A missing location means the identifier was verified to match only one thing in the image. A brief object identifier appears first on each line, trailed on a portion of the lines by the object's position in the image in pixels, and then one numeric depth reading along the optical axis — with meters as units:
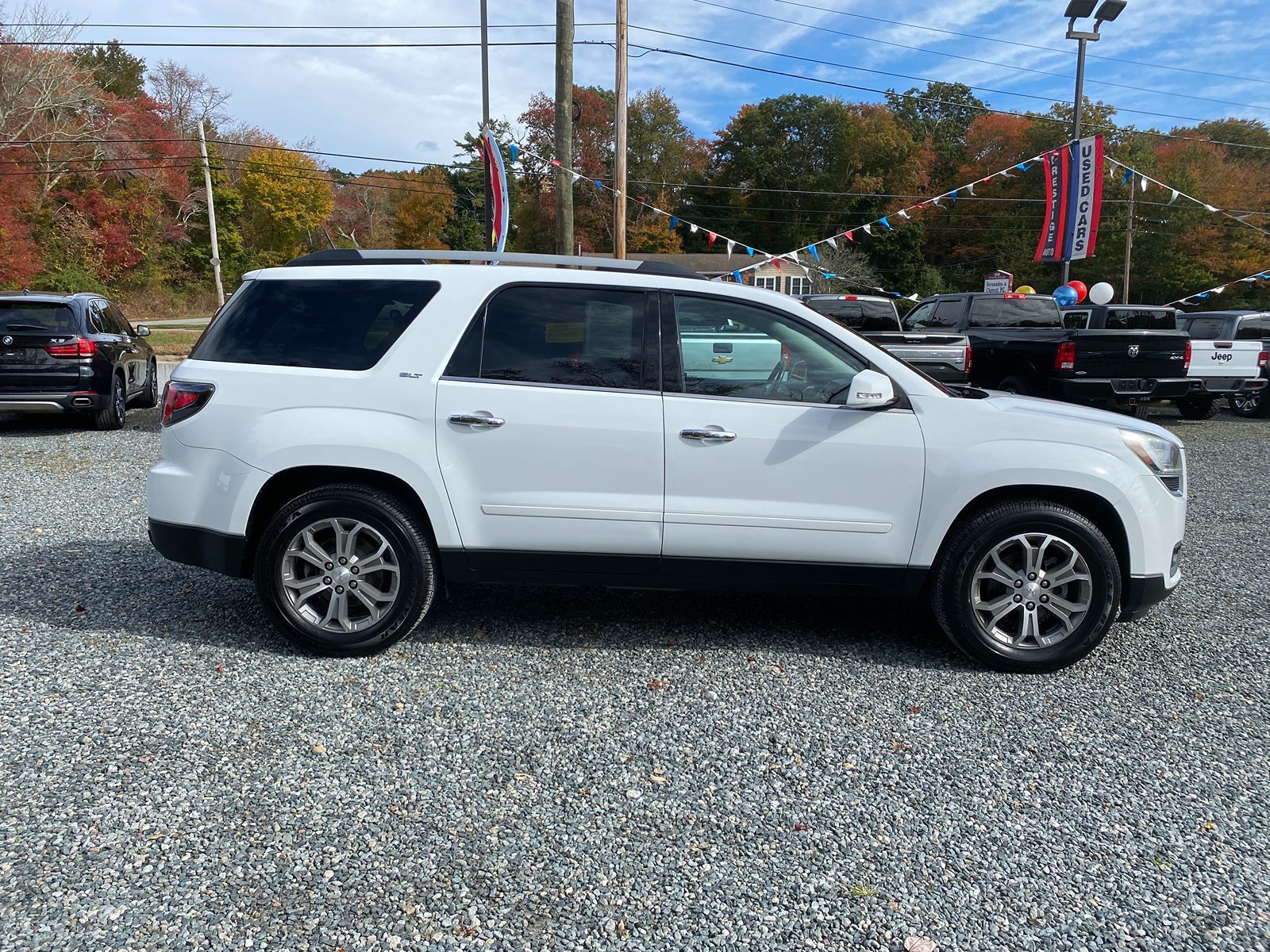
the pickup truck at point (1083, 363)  12.16
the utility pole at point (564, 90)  14.63
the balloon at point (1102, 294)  23.72
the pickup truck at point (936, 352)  12.02
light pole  16.83
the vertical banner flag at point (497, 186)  16.03
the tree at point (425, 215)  71.44
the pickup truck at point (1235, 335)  14.83
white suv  4.27
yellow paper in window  4.38
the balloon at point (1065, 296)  20.41
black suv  10.79
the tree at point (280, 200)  61.81
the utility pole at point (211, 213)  43.50
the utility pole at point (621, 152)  16.67
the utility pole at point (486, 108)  16.42
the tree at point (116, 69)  55.36
